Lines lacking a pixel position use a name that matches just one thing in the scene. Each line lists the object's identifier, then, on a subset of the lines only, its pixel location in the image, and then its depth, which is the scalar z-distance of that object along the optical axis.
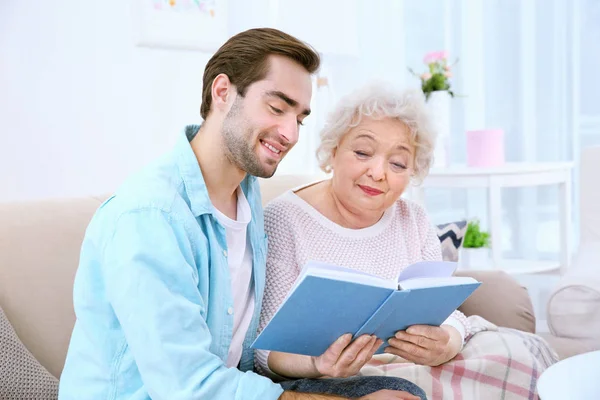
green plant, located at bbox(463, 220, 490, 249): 3.23
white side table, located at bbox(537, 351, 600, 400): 1.16
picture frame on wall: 2.89
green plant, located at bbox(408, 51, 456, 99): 3.16
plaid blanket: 1.64
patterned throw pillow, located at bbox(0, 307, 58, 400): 1.42
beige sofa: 1.56
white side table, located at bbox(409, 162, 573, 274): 3.06
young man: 1.18
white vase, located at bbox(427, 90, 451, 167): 3.15
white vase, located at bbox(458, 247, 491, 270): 3.55
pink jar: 3.20
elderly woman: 1.72
